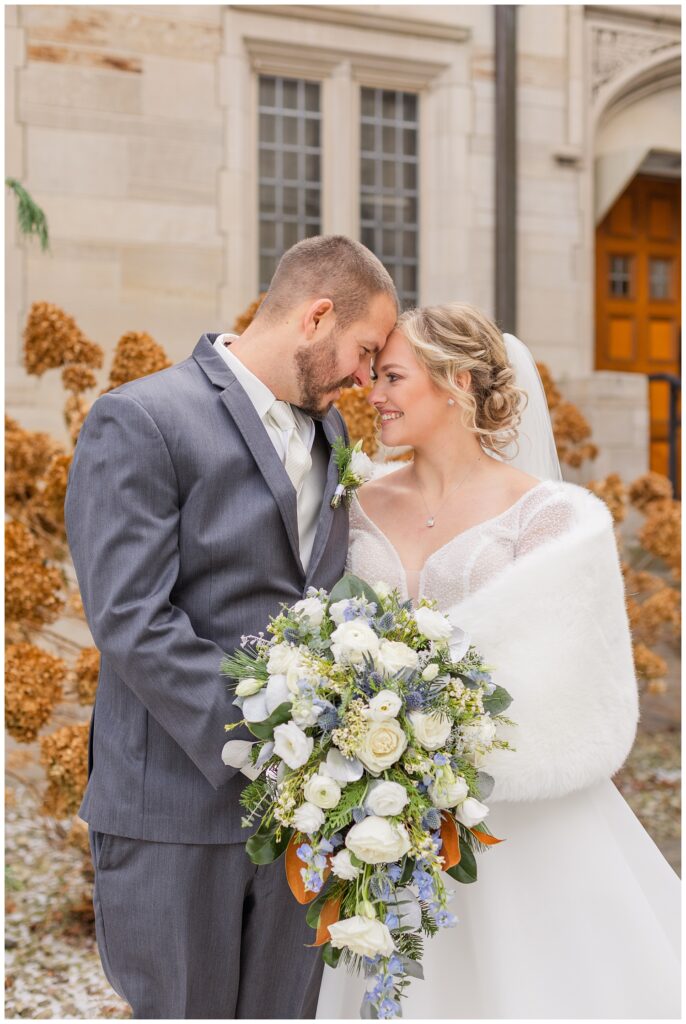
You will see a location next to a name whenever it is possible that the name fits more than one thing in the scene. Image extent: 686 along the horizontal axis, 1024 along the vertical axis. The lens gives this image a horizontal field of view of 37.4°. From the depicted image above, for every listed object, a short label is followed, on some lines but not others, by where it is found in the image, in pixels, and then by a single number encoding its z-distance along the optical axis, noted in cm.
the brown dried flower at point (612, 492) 580
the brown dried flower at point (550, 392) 637
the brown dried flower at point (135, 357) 450
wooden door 876
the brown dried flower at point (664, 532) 595
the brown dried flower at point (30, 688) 417
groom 210
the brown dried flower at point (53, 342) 461
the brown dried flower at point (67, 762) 424
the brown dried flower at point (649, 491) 628
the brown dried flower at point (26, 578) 426
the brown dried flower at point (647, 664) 581
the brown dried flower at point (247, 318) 502
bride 246
